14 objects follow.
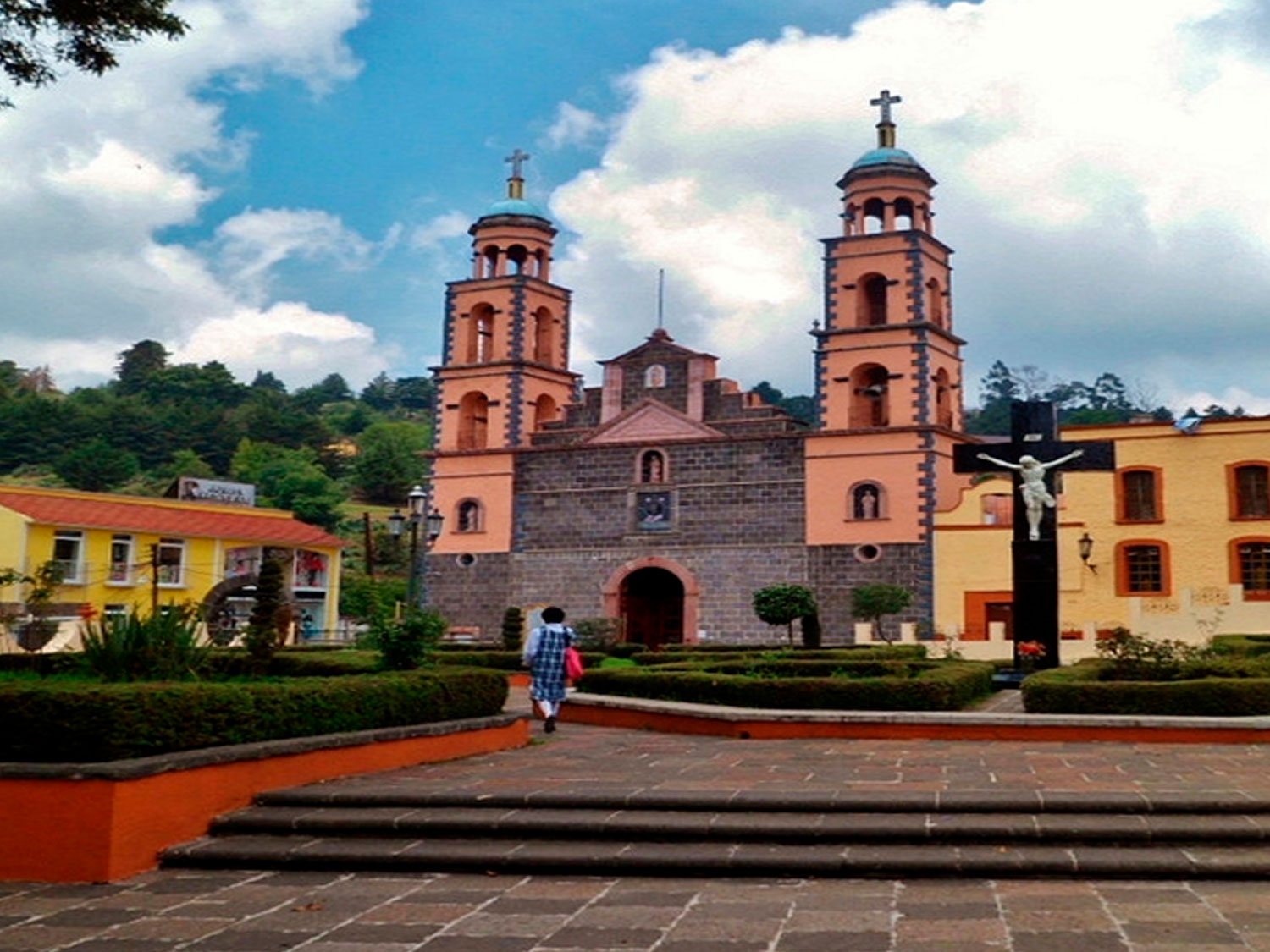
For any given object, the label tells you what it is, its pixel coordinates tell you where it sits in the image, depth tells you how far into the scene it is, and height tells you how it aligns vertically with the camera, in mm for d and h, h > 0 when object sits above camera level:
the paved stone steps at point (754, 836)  6754 -1205
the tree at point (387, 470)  81250 +10010
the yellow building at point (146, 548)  34719 +2259
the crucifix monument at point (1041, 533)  17844 +1391
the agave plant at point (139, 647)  8969 -192
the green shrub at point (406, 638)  12328 -143
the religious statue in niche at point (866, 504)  30219 +3015
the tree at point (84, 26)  9164 +4418
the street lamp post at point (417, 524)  20828 +1876
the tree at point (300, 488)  68625 +7556
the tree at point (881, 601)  28500 +622
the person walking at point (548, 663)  13077 -402
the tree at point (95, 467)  76062 +9386
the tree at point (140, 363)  108250 +22936
